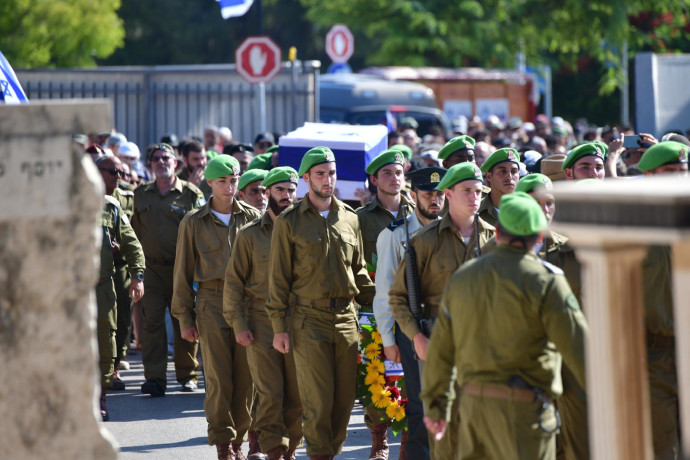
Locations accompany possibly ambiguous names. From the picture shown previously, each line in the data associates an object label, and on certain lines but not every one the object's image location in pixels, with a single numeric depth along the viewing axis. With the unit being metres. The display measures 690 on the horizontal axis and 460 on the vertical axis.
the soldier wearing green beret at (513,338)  10.20
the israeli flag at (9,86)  16.71
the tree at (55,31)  48.79
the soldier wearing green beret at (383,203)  16.30
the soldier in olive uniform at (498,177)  15.75
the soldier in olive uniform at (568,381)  12.24
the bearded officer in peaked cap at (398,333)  13.92
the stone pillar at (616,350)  8.00
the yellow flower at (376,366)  14.92
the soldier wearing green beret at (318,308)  14.50
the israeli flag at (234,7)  33.41
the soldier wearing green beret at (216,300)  15.93
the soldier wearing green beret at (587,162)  16.19
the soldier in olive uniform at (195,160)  24.70
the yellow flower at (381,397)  14.82
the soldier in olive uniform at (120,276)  19.53
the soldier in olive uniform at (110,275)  17.86
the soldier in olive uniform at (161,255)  20.34
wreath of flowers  14.84
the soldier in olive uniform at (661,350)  12.19
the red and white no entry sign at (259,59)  30.75
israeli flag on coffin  19.80
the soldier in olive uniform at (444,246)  13.19
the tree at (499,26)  53.50
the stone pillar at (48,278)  9.15
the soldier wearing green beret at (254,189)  17.34
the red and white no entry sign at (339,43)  46.54
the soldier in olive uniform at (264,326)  15.31
